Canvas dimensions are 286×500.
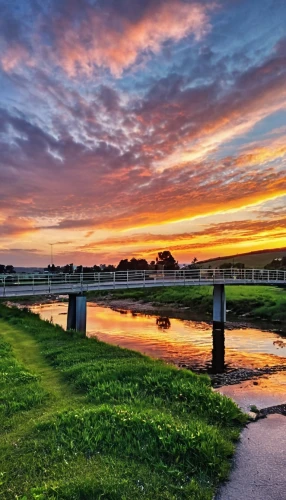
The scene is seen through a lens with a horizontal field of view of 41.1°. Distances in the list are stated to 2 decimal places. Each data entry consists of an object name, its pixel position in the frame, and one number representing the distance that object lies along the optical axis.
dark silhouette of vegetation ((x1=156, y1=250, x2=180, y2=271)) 113.06
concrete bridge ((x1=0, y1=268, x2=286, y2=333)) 33.62
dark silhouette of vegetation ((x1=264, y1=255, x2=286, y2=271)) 105.72
